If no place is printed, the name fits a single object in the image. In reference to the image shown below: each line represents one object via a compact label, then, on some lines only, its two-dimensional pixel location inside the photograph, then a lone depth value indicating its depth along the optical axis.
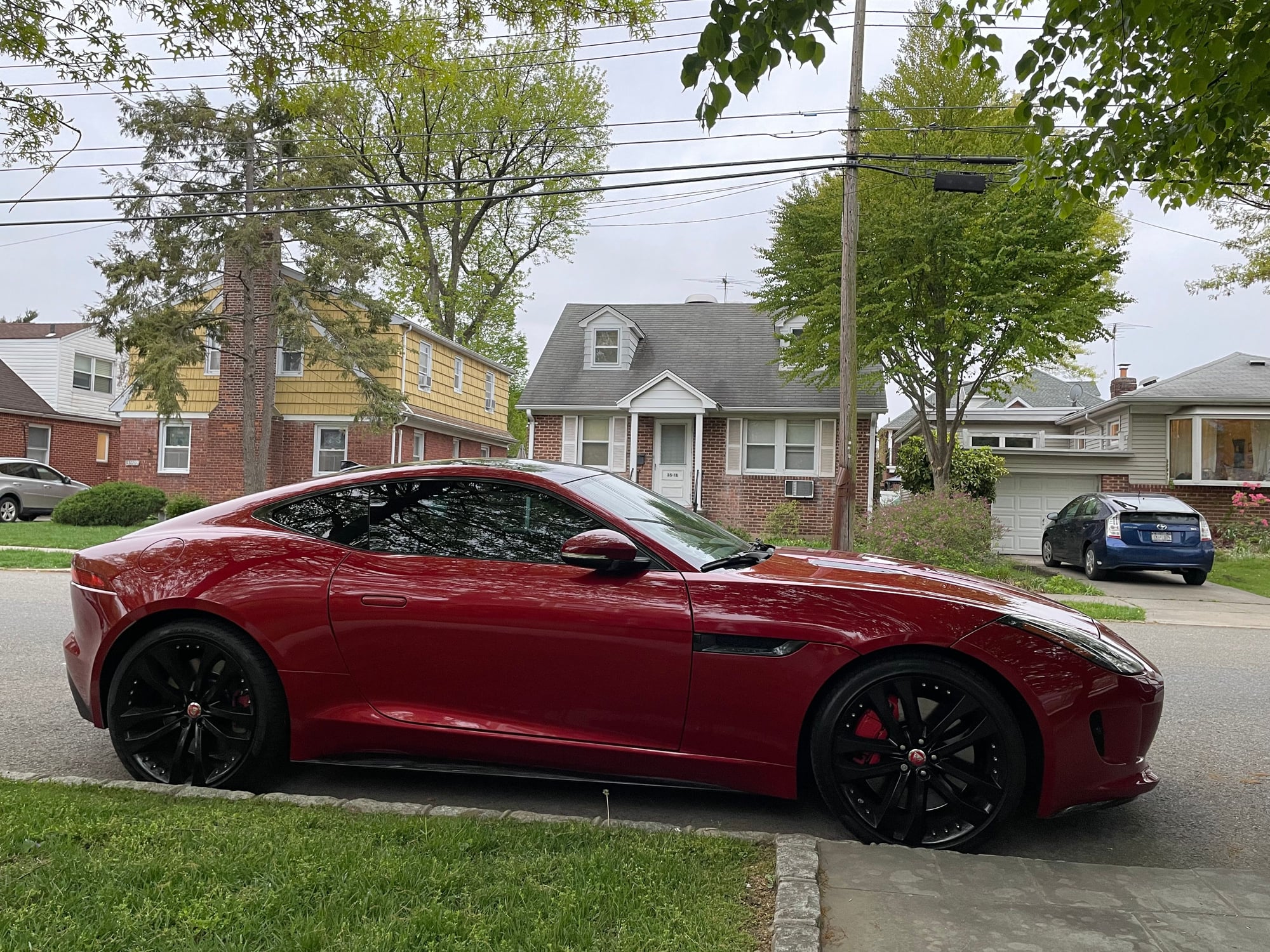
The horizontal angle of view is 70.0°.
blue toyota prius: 15.55
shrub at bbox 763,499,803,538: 23.17
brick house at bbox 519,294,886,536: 24.14
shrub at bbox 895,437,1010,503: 22.45
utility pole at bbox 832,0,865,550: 13.94
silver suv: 24.36
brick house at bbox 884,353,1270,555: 22.41
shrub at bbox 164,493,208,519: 20.17
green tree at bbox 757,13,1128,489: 17.09
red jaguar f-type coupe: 3.35
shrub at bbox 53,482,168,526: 21.44
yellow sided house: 24.77
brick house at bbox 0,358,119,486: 30.52
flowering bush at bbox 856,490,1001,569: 14.38
